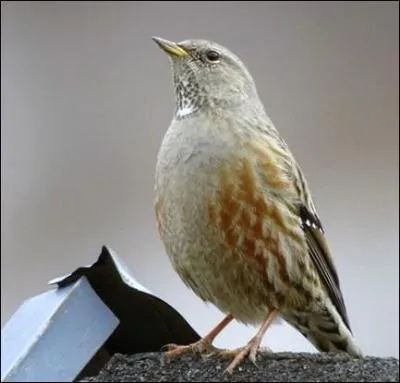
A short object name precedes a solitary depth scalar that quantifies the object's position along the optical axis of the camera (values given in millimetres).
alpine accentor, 6535
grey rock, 5281
